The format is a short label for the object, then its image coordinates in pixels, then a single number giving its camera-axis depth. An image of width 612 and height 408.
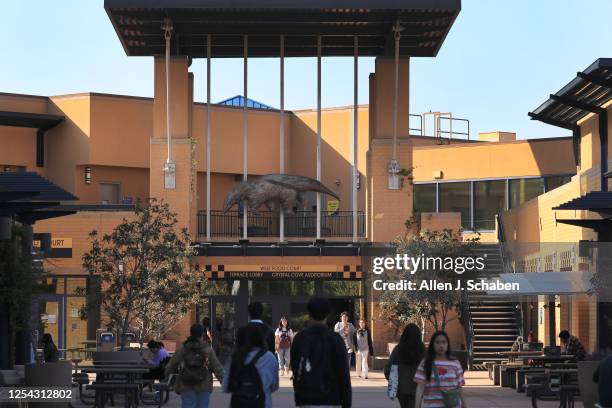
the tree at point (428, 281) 39.00
